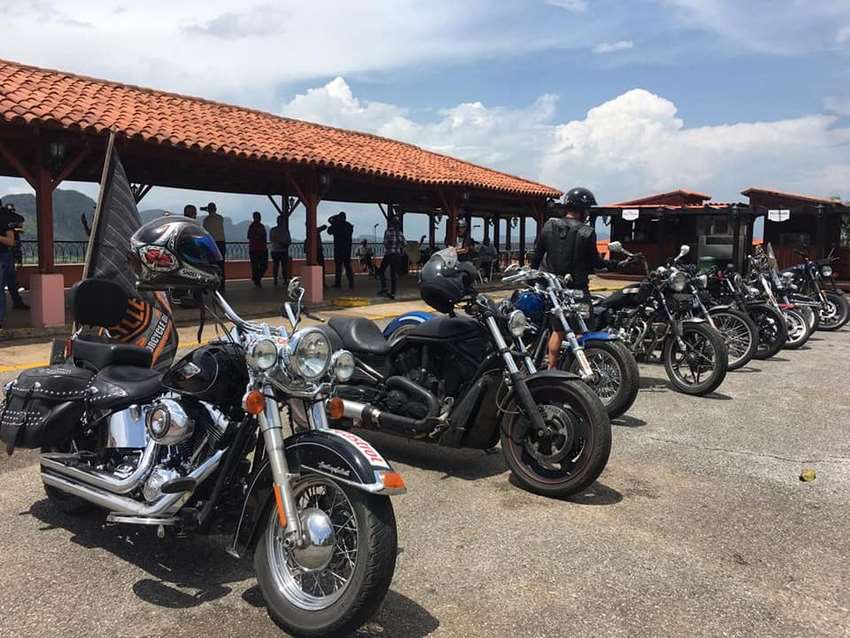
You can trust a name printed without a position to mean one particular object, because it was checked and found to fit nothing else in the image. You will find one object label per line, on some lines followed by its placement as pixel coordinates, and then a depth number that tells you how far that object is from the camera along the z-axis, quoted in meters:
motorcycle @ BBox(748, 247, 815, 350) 9.47
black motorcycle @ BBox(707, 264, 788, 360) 8.46
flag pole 3.56
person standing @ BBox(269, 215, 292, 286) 16.20
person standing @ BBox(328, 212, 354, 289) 16.17
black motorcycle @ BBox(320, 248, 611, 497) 3.83
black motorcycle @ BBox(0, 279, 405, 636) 2.37
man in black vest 6.14
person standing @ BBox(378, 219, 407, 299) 14.47
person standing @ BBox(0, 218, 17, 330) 8.57
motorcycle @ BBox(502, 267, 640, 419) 5.22
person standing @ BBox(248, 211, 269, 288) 16.31
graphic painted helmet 2.62
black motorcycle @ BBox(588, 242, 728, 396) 6.40
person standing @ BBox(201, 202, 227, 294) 14.08
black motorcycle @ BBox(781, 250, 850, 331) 11.18
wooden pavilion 9.27
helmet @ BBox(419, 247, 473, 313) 4.09
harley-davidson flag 3.58
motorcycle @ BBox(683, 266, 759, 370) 7.55
